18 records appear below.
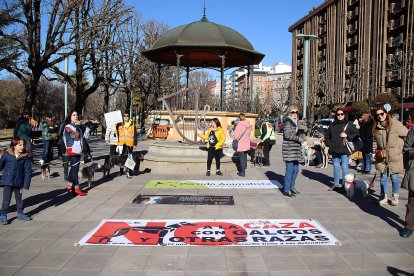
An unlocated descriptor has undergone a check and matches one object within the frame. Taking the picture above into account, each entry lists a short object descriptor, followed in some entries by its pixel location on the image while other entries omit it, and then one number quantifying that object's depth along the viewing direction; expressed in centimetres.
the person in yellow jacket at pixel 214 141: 1027
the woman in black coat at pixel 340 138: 812
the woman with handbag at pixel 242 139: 1042
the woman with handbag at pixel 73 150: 786
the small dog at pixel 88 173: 866
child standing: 580
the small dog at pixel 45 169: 984
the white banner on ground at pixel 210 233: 495
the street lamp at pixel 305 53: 2286
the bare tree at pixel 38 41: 1209
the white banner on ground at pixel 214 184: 897
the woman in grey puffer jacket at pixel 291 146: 770
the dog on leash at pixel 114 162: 1007
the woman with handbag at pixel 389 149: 683
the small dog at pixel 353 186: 770
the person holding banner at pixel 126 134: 1032
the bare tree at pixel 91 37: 1377
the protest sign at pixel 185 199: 725
